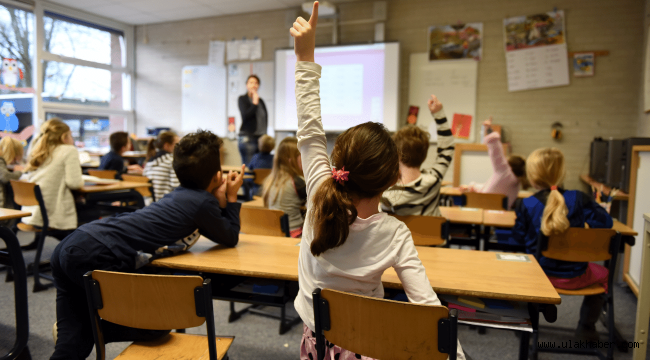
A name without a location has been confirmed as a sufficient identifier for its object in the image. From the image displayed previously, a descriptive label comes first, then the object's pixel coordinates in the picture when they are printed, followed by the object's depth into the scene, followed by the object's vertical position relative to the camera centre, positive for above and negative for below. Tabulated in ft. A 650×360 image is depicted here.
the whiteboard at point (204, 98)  22.56 +2.45
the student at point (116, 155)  15.06 -0.51
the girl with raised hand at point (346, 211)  3.26 -0.52
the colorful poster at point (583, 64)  16.12 +3.40
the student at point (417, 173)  6.82 -0.42
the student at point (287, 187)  8.77 -0.89
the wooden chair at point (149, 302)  3.74 -1.47
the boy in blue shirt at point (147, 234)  4.49 -1.08
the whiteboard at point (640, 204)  9.03 -1.12
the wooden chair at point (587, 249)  6.42 -1.51
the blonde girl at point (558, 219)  6.55 -1.08
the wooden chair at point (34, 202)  9.14 -1.41
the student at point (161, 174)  12.40 -0.94
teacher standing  21.04 +1.33
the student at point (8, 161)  10.98 -0.65
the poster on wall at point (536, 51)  16.40 +3.98
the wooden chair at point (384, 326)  3.08 -1.38
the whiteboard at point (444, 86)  17.76 +2.73
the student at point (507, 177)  10.75 -0.69
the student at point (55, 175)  9.62 -0.82
